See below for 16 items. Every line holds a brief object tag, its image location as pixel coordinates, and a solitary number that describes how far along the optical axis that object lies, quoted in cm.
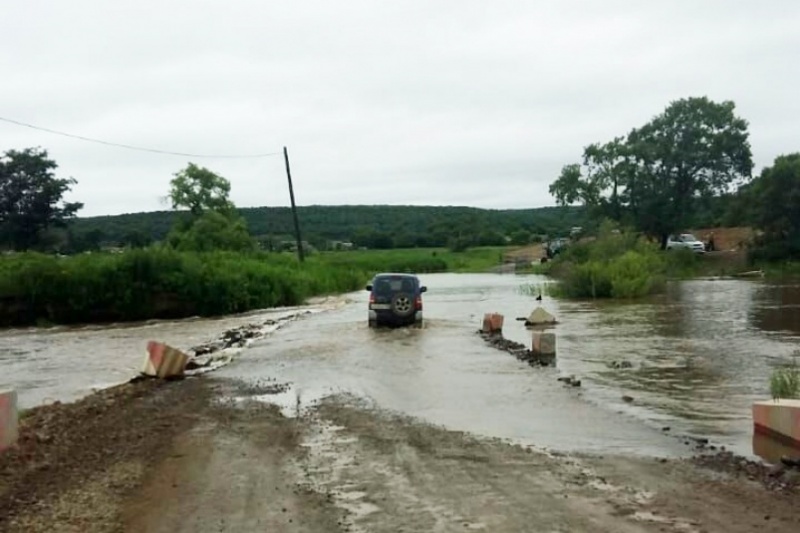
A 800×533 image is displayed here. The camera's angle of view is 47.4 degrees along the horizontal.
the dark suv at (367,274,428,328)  2830
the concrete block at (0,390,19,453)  1032
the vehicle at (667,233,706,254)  7769
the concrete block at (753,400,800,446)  1037
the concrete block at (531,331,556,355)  2025
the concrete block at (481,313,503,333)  2678
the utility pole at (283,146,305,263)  6706
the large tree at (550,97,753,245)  8106
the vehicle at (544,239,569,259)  9588
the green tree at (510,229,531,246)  13685
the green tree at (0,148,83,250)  6931
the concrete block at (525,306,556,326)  3116
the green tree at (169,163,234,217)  7944
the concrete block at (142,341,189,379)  1808
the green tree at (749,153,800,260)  6631
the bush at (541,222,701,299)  4653
